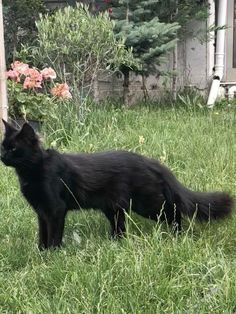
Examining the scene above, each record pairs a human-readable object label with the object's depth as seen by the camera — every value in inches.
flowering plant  233.8
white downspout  370.4
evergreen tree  295.1
